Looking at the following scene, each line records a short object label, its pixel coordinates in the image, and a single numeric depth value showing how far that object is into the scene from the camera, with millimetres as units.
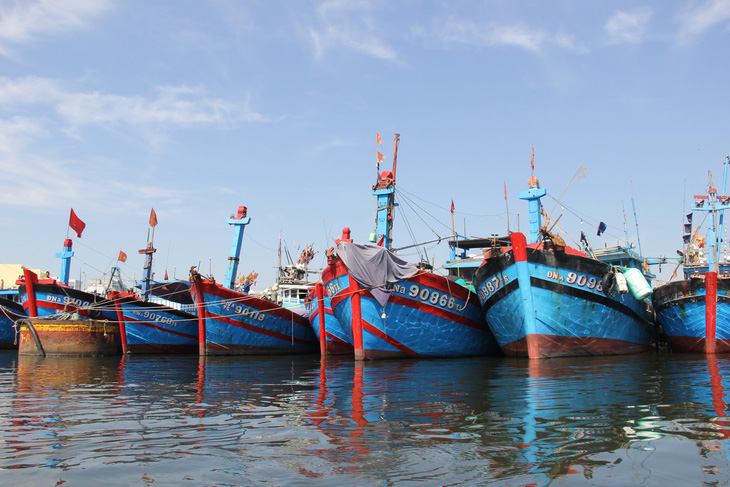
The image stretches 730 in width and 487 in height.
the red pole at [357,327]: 18819
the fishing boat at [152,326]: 27297
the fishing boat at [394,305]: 18375
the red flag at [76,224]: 33406
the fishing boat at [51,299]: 27203
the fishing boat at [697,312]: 19000
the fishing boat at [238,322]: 24047
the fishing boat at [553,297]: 17125
